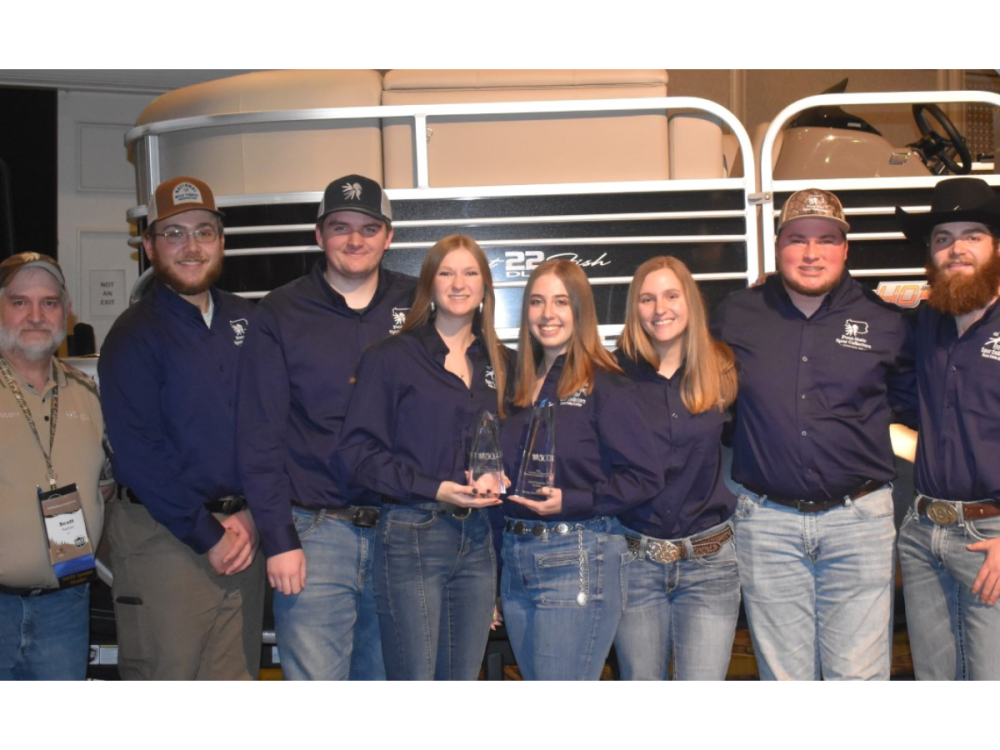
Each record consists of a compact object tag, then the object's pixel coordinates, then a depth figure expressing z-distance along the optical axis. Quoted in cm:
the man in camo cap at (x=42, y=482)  329
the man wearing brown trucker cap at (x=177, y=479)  330
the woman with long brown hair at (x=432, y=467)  304
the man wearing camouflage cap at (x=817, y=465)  333
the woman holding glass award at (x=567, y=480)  300
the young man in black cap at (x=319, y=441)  313
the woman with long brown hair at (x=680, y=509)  312
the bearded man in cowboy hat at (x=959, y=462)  324
